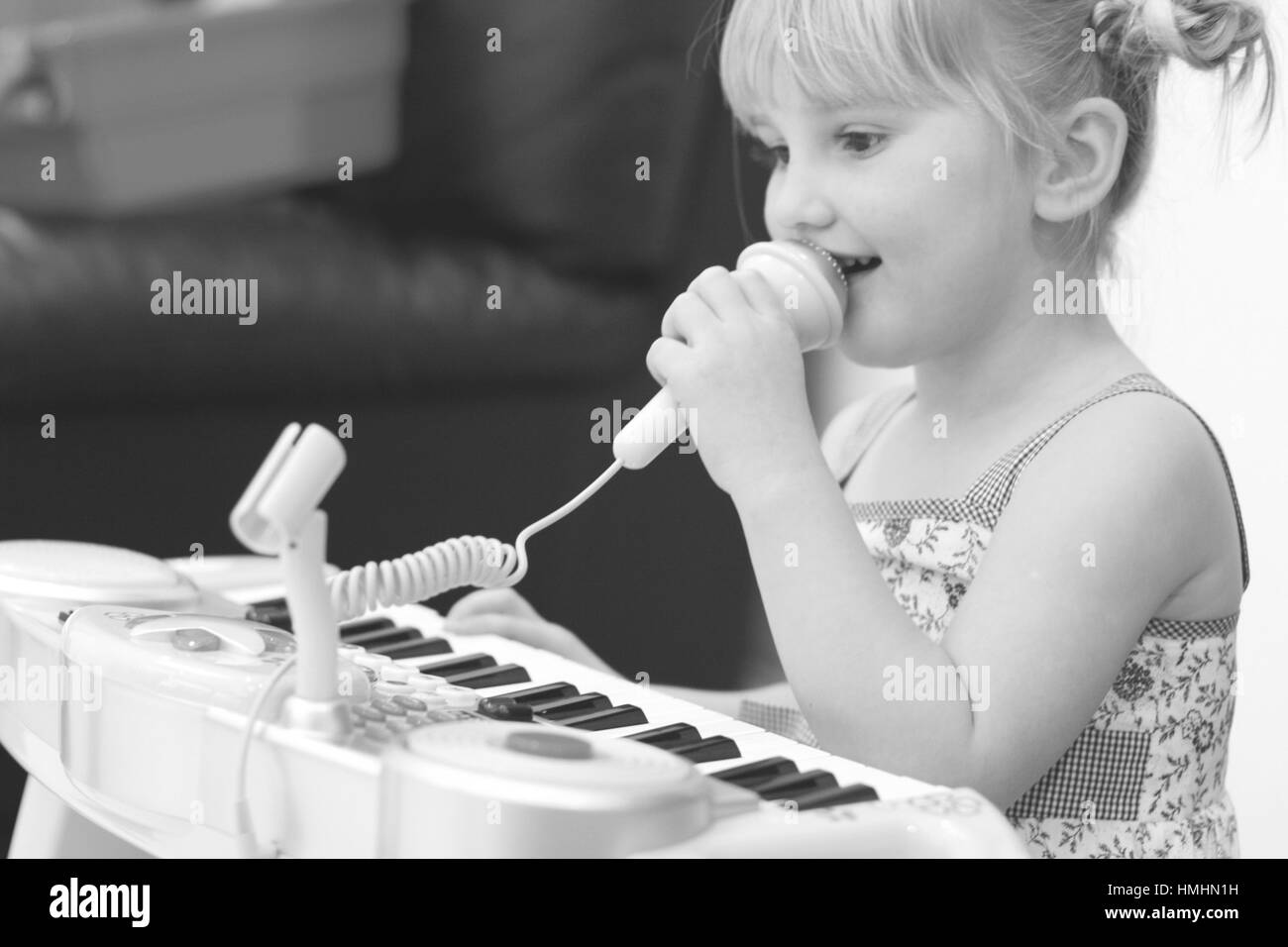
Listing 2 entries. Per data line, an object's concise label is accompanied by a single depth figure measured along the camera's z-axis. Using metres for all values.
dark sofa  2.00
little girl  1.56
